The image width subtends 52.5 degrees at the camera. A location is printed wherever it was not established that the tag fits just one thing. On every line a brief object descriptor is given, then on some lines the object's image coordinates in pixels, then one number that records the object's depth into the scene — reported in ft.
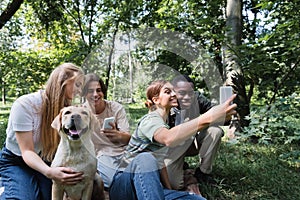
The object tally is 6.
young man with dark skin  6.29
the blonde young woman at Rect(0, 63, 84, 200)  6.52
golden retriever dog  5.91
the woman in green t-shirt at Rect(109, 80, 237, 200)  5.88
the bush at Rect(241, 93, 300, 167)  8.73
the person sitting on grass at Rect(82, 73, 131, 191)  6.59
